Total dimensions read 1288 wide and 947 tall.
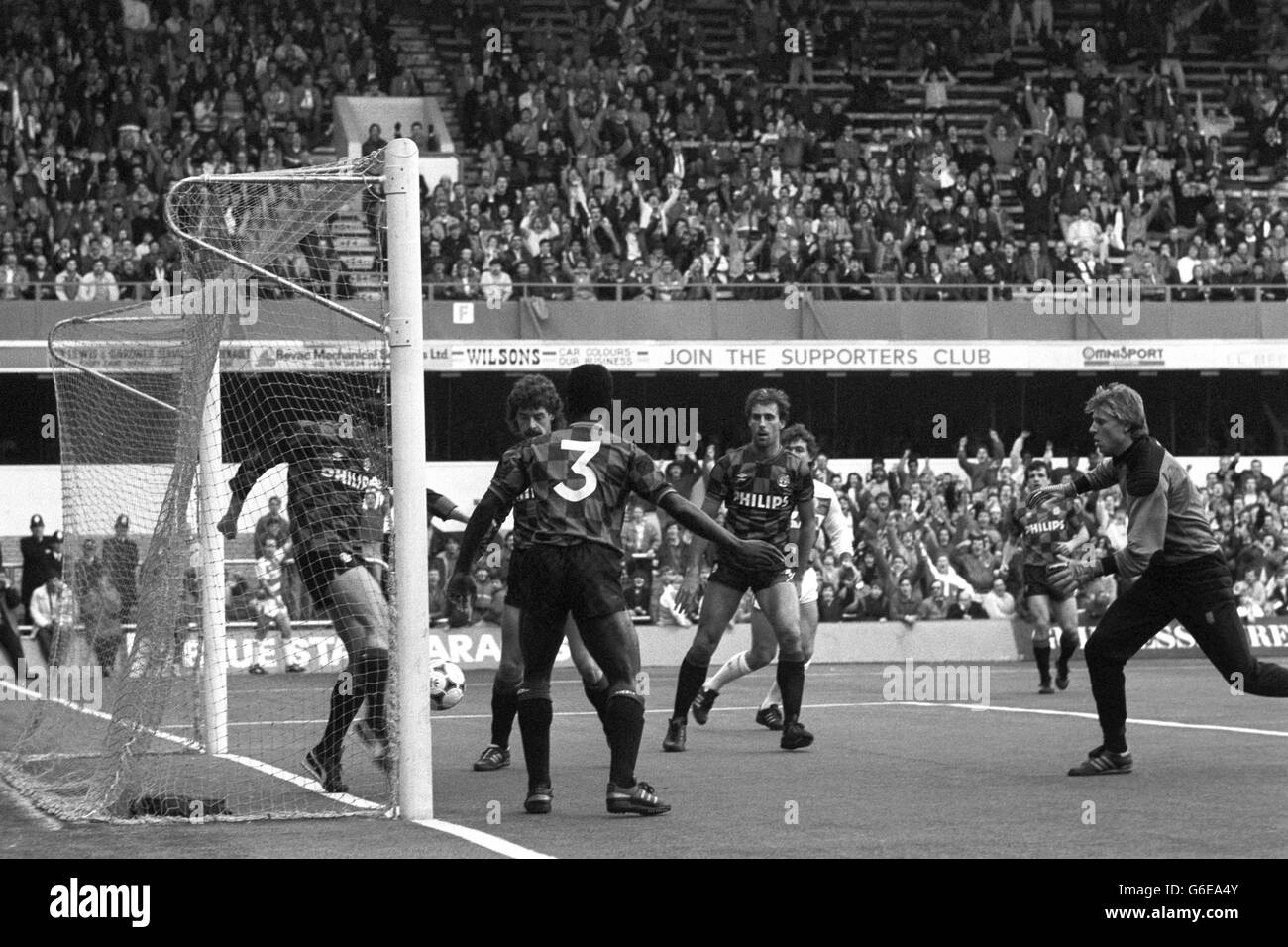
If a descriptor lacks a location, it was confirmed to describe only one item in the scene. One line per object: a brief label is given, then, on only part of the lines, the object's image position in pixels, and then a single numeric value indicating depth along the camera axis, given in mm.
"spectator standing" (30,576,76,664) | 21766
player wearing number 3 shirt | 9055
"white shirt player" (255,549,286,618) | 14805
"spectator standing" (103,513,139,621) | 13336
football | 9992
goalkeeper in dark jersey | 10688
